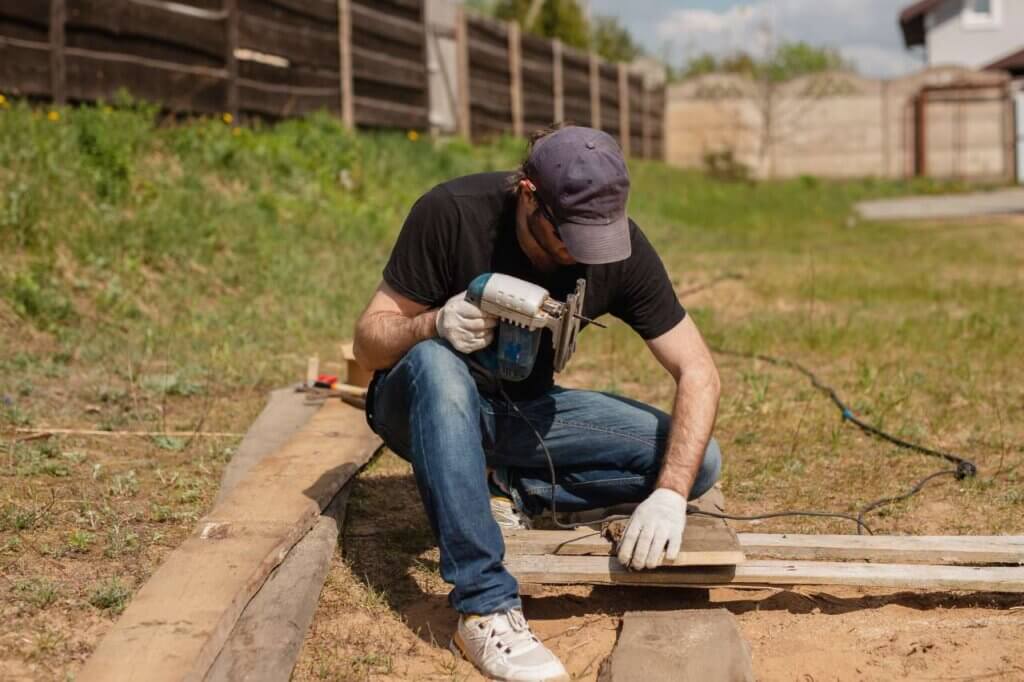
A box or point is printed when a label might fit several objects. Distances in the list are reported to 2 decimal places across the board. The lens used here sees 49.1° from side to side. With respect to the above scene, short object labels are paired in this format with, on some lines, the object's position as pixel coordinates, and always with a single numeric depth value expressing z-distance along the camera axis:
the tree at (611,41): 31.20
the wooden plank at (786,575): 2.88
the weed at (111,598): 2.76
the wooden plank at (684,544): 2.84
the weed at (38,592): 2.72
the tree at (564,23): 25.39
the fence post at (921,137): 24.14
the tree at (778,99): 24.44
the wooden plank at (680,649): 2.56
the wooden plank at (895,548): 3.03
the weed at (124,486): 3.66
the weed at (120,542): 3.11
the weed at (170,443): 4.30
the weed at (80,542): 3.10
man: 2.70
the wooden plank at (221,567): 2.39
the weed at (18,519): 3.20
